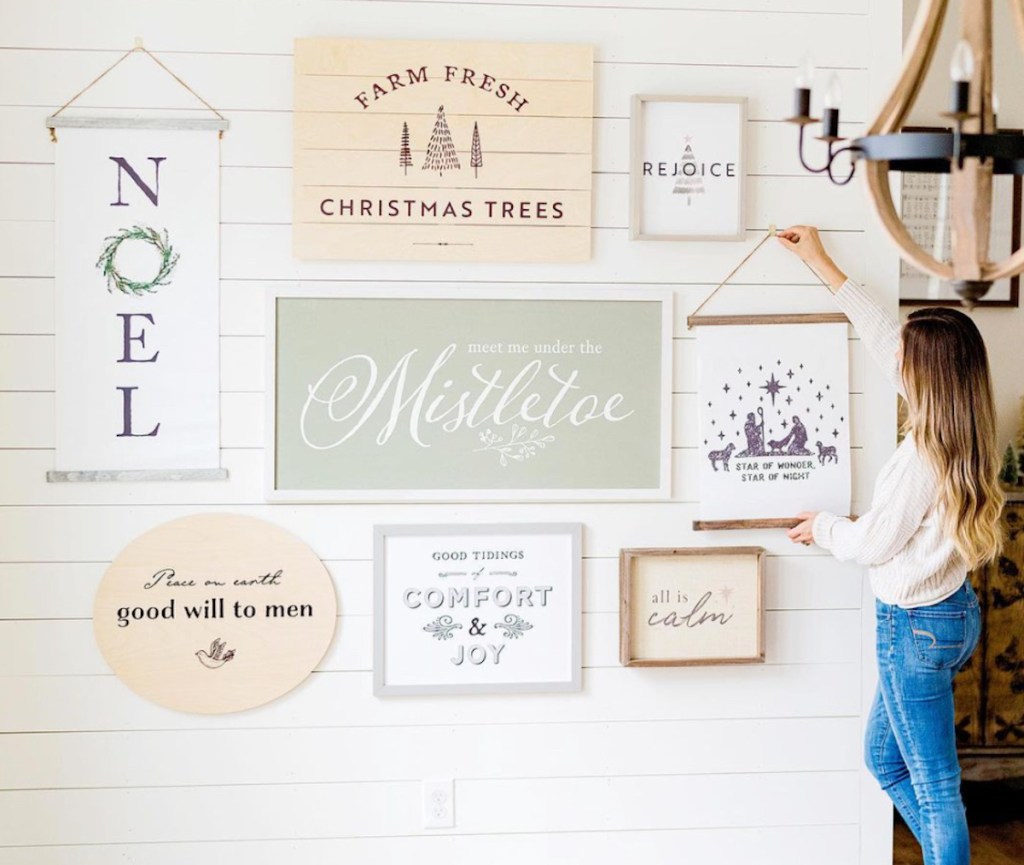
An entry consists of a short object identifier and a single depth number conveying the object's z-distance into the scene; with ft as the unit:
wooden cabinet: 9.93
